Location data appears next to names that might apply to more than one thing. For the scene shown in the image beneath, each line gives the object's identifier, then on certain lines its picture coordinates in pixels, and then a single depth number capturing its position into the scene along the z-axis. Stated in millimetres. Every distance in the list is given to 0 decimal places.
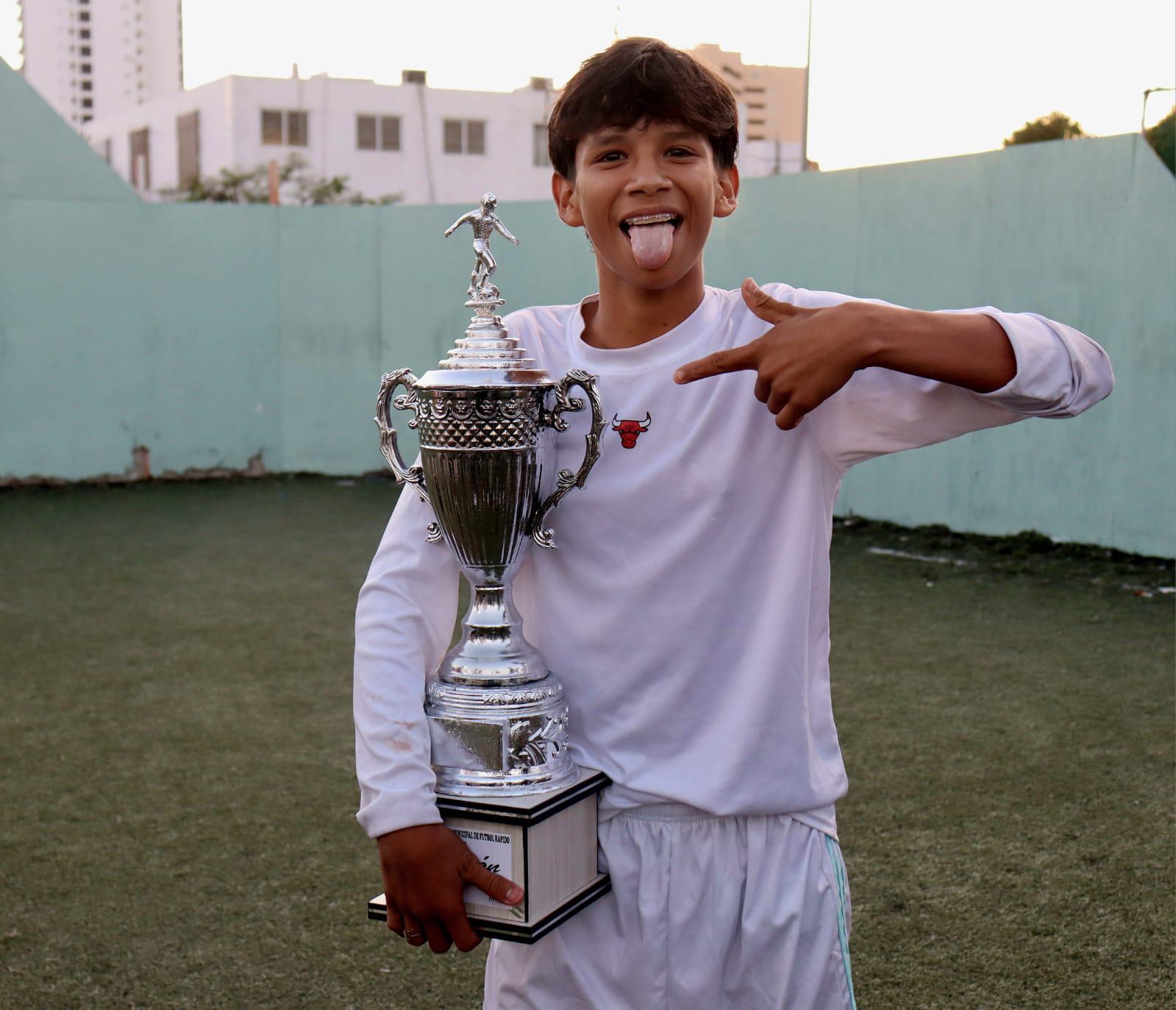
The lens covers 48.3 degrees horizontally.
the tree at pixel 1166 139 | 5500
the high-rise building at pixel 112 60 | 83000
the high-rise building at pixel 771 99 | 49312
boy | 1277
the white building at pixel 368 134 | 36375
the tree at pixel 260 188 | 30203
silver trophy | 1225
